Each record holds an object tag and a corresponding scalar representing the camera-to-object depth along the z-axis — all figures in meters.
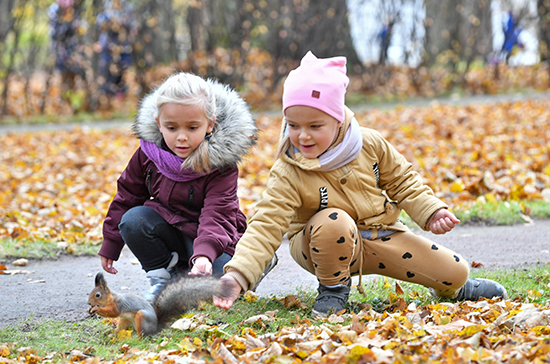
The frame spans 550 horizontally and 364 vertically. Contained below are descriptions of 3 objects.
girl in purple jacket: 6.30
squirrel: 5.25
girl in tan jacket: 5.73
